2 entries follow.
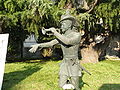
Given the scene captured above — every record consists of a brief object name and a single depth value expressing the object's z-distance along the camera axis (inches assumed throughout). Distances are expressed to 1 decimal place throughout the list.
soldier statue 114.7
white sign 124.6
